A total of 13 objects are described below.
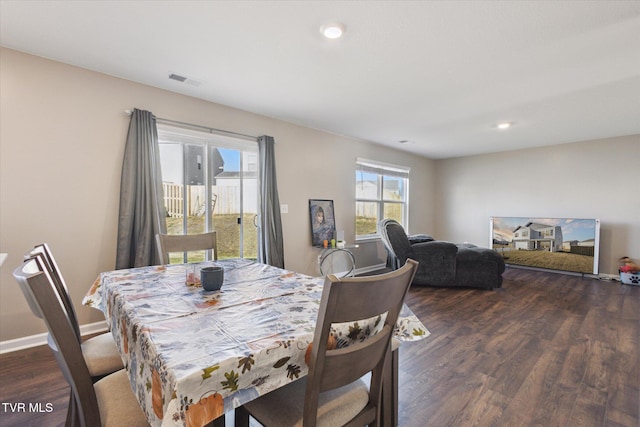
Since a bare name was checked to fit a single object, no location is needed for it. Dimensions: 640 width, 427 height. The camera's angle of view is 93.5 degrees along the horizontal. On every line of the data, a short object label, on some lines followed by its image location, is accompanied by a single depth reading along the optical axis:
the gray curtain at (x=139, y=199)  2.73
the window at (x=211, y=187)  3.21
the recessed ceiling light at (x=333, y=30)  2.00
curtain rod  3.02
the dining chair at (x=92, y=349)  1.31
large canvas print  5.01
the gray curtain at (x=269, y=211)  3.72
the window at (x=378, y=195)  5.38
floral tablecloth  0.75
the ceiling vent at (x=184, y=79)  2.76
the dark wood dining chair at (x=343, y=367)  0.82
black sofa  4.23
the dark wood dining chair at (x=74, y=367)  0.83
